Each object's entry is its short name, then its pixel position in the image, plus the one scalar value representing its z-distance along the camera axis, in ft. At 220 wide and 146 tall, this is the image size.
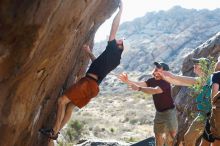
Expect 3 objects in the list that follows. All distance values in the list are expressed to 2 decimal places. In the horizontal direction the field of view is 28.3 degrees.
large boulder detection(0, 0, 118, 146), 23.76
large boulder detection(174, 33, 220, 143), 52.60
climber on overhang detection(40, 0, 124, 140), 31.58
